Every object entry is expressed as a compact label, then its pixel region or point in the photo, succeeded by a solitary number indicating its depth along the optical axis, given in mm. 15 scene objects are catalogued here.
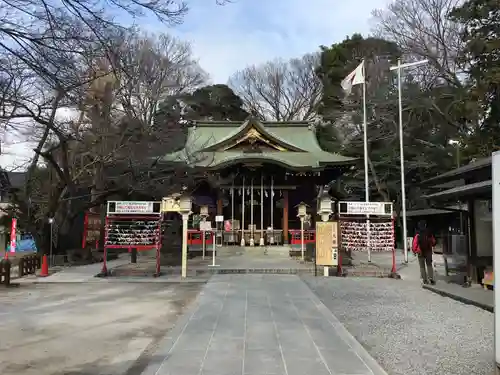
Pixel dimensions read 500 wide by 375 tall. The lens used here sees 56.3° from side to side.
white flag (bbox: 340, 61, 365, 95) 21906
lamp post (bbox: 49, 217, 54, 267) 18620
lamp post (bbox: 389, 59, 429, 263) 22825
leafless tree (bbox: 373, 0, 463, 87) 27656
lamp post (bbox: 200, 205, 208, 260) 23597
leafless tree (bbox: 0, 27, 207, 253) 17359
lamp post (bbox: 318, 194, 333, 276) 15914
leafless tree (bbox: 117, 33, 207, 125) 29812
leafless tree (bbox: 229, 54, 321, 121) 43531
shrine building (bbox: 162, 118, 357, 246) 27906
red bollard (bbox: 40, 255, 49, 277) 15738
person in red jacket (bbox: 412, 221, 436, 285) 12922
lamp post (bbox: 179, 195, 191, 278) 15422
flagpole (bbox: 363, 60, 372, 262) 22461
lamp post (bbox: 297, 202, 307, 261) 23625
